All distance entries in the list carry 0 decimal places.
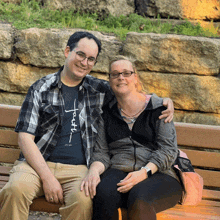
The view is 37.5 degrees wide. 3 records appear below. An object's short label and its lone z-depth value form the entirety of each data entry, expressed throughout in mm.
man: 2564
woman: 2383
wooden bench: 2617
